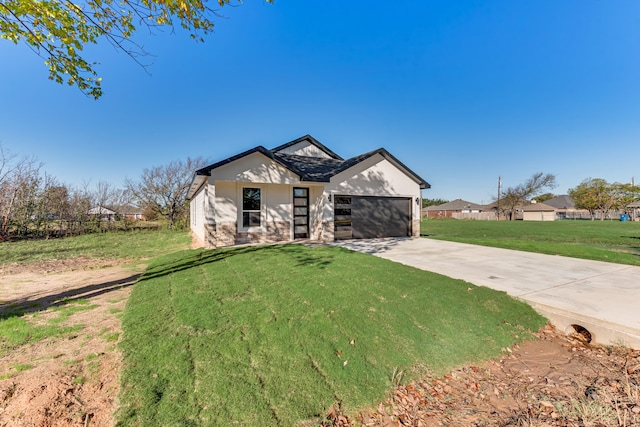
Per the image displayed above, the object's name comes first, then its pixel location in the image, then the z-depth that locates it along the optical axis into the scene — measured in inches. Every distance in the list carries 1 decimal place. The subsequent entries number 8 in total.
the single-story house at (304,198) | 390.9
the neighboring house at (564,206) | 2170.5
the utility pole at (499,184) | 1874.6
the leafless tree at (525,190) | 1924.2
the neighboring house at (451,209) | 2273.6
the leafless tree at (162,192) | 868.0
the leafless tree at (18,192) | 537.6
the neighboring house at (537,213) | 2026.3
